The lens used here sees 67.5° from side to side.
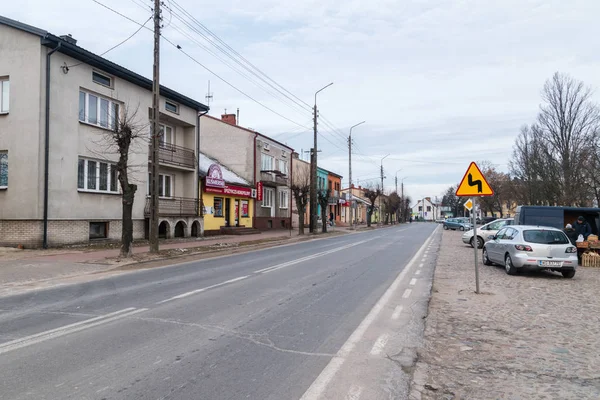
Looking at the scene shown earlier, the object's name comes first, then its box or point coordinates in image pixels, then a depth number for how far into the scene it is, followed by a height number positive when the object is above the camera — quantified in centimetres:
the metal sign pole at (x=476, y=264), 967 -112
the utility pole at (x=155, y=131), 1691 +317
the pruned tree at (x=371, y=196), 6018 +246
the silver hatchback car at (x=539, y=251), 1233 -105
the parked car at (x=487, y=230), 2344 -89
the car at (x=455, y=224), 5584 -137
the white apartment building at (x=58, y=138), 1808 +329
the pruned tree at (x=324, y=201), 3888 +111
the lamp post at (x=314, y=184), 3353 +225
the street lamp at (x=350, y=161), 4566 +549
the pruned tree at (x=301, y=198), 3484 +125
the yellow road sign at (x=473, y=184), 984 +65
